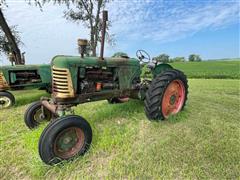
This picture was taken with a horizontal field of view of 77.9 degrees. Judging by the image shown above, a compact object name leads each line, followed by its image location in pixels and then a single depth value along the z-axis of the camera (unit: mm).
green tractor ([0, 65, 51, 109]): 3782
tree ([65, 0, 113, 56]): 9862
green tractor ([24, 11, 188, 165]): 1715
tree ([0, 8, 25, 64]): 6103
